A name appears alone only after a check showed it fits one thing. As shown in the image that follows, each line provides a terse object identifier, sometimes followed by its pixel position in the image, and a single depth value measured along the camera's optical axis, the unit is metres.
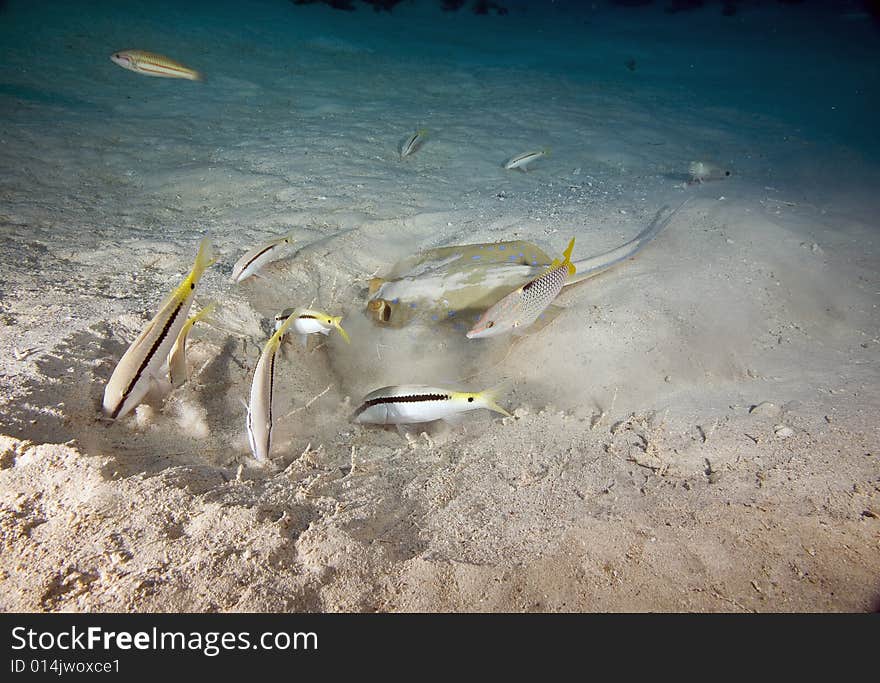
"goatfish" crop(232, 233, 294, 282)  4.34
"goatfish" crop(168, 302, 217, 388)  3.15
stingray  4.27
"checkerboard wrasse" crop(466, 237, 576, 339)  3.18
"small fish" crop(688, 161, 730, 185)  7.64
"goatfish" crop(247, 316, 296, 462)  2.62
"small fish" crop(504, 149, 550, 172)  8.28
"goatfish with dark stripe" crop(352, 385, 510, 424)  2.99
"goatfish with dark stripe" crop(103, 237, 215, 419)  2.56
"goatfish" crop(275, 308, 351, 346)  3.54
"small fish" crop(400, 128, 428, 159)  8.70
